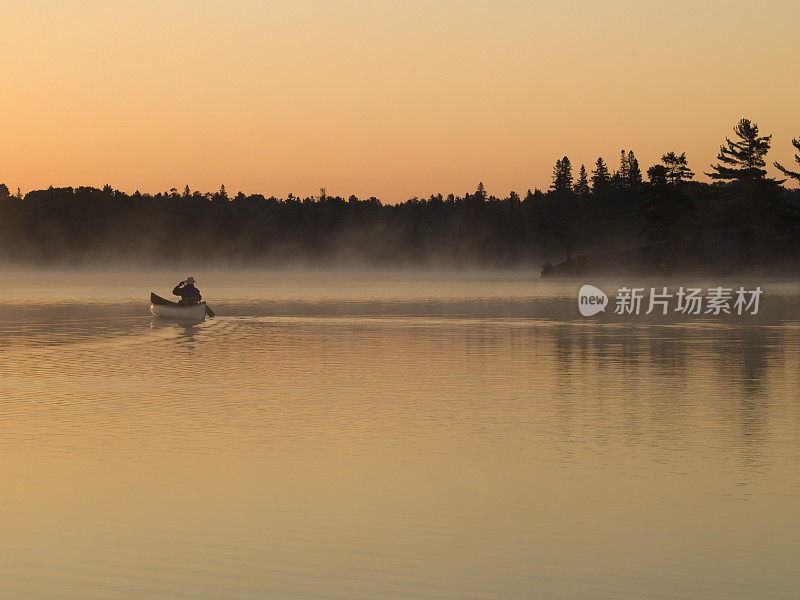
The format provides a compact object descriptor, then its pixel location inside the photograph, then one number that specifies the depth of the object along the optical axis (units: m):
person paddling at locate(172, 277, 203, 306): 69.19
